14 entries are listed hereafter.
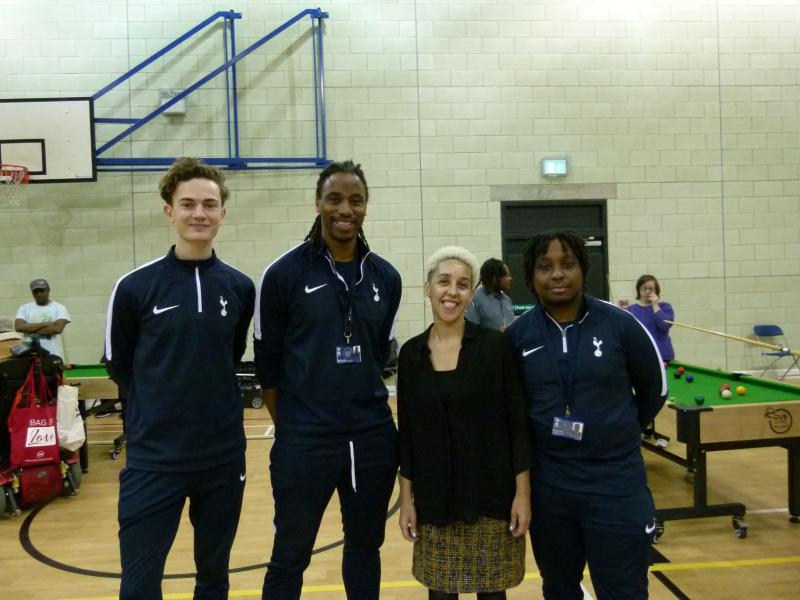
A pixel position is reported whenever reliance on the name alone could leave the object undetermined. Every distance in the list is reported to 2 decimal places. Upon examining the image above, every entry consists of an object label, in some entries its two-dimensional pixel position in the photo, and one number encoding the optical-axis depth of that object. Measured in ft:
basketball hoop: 22.48
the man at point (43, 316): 21.13
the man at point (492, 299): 19.57
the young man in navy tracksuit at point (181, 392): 6.02
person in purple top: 18.34
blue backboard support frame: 24.62
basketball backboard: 22.86
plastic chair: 26.37
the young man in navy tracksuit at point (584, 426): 5.72
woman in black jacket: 5.97
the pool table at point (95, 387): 16.93
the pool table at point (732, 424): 10.68
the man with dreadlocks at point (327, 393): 6.31
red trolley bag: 13.57
